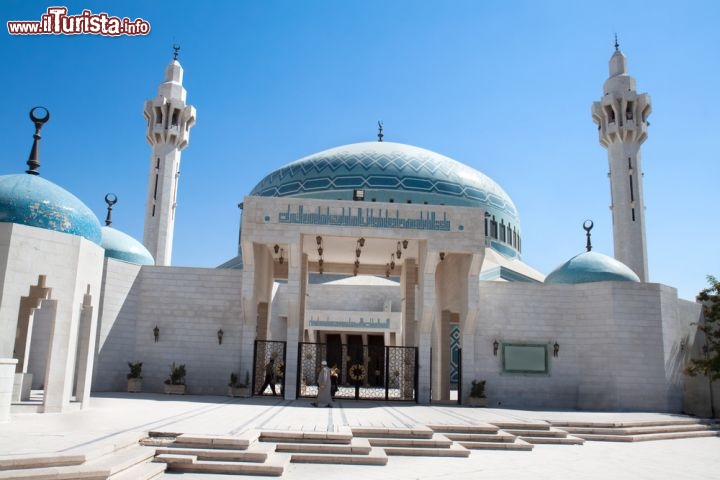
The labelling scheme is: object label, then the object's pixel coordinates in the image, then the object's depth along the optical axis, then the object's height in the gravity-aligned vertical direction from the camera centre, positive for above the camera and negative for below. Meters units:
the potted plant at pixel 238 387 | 16.56 -0.70
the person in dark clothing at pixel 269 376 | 17.65 -0.43
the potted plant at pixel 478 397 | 16.67 -0.81
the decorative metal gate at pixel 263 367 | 17.38 -0.16
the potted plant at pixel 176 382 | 16.75 -0.62
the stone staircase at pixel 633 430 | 11.88 -1.20
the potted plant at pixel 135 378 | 16.84 -0.54
